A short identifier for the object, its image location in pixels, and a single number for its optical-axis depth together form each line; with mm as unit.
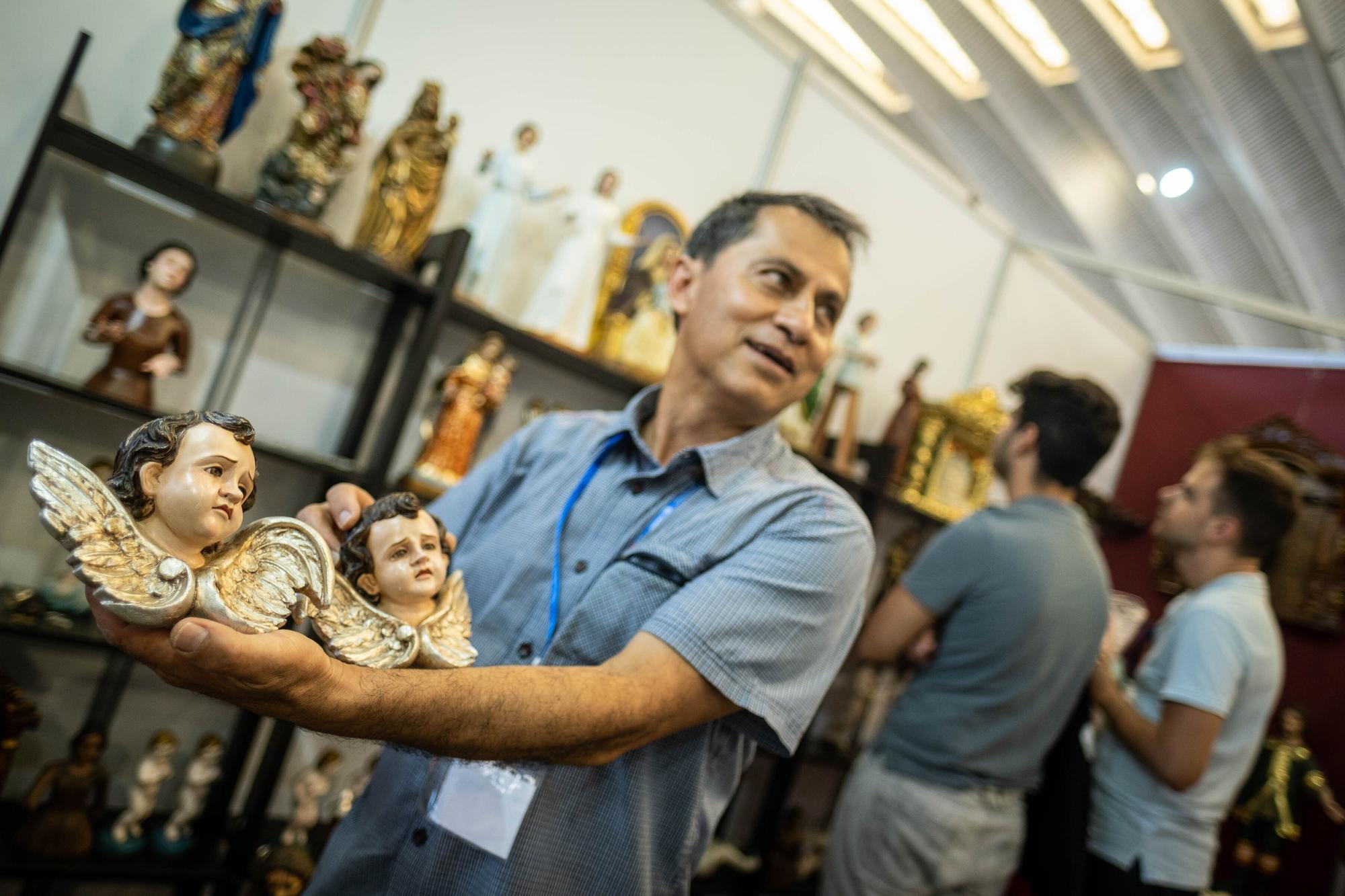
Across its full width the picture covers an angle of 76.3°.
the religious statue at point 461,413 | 2217
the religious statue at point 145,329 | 1790
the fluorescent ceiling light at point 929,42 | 3404
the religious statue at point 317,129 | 1934
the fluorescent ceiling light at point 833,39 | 3424
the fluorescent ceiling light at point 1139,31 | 3166
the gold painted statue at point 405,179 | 2098
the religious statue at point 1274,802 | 3215
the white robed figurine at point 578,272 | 2430
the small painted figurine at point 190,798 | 1940
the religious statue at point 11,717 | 1739
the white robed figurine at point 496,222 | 2289
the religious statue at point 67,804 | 1773
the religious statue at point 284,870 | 1913
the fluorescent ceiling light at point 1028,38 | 3297
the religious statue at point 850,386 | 3191
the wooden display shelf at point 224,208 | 1689
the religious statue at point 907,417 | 3426
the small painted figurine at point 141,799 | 1888
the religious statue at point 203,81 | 1784
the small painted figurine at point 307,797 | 2035
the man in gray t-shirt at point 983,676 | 2076
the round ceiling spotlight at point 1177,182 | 3572
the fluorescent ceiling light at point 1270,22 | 2885
